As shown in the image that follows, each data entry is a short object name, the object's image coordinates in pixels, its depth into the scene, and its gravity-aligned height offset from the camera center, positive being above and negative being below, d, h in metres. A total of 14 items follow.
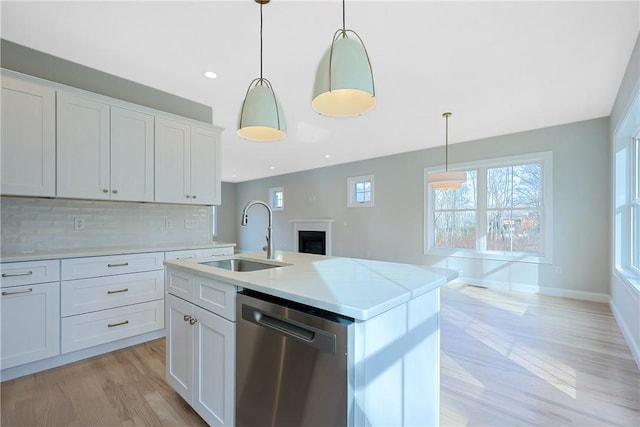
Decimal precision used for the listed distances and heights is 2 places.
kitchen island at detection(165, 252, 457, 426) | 0.97 -0.47
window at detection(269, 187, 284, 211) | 8.60 +0.47
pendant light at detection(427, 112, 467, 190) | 3.82 +0.48
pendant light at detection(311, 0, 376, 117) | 1.27 +0.66
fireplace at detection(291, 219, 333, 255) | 7.27 -0.59
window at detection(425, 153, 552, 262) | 4.48 +0.04
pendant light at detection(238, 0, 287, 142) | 1.68 +0.62
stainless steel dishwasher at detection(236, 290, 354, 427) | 0.95 -0.58
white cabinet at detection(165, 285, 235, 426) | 1.36 -0.78
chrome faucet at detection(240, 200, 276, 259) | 1.99 -0.20
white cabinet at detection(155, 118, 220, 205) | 3.03 +0.56
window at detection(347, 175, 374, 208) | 6.60 +0.55
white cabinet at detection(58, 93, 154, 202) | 2.43 +0.57
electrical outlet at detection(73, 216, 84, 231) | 2.70 -0.10
